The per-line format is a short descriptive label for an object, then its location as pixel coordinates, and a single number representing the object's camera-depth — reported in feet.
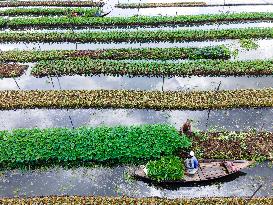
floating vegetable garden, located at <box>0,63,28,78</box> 79.41
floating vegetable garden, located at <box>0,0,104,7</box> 117.39
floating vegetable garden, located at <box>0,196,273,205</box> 49.01
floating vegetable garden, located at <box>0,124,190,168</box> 55.98
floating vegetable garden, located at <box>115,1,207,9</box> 115.14
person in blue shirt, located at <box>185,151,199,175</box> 50.90
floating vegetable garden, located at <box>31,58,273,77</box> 77.30
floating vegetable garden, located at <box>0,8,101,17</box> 109.50
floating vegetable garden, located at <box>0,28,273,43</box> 93.04
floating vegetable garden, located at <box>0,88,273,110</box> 67.10
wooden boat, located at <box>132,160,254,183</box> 51.06
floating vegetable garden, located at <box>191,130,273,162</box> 56.03
